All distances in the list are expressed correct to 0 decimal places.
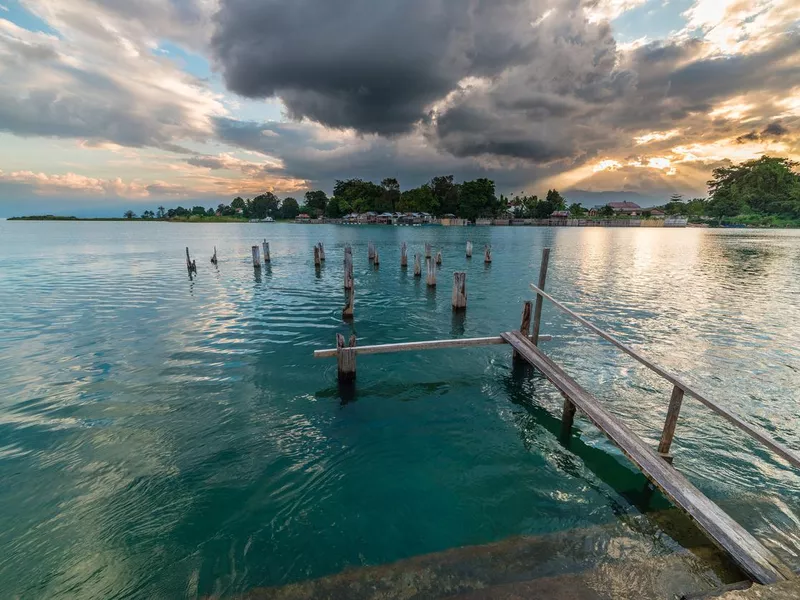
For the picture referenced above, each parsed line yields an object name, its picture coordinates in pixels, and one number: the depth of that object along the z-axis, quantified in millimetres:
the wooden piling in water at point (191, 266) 29672
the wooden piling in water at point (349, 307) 17219
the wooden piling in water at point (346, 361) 9602
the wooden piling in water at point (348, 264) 22016
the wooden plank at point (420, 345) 9375
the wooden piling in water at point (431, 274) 24688
